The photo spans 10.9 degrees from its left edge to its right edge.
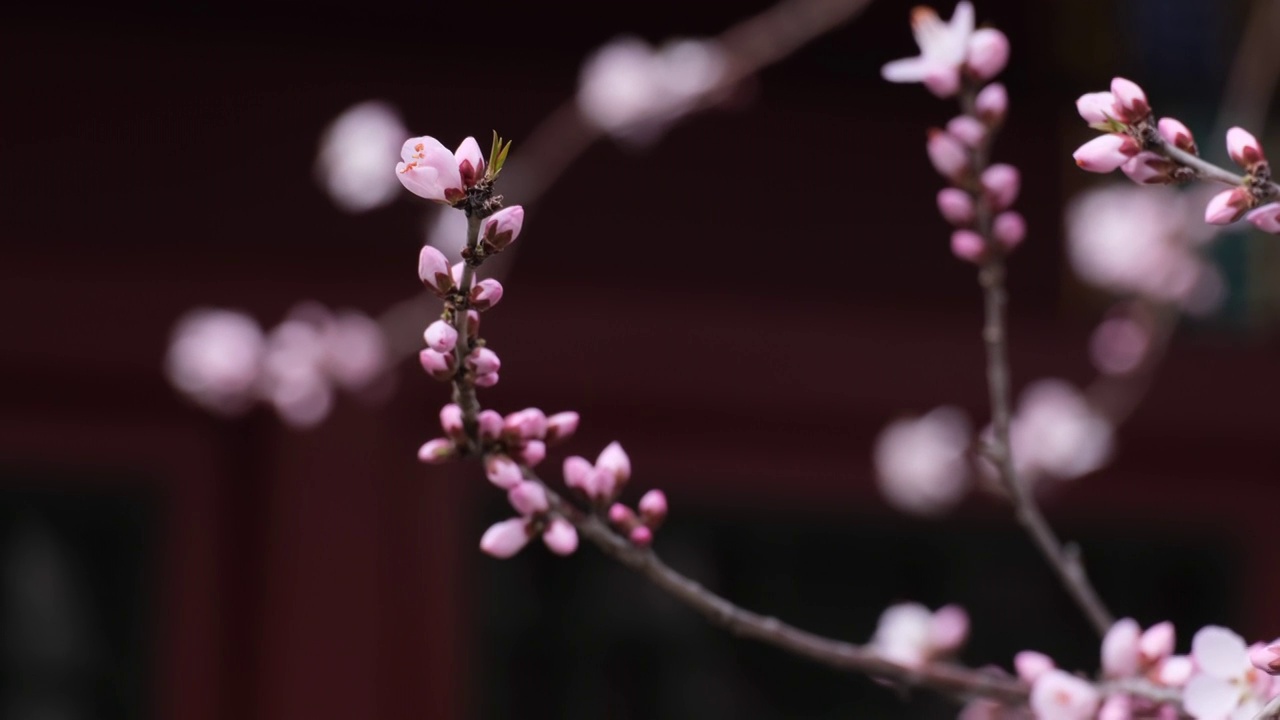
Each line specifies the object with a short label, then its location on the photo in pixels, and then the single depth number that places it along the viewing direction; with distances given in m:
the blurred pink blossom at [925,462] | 3.13
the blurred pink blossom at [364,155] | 2.58
